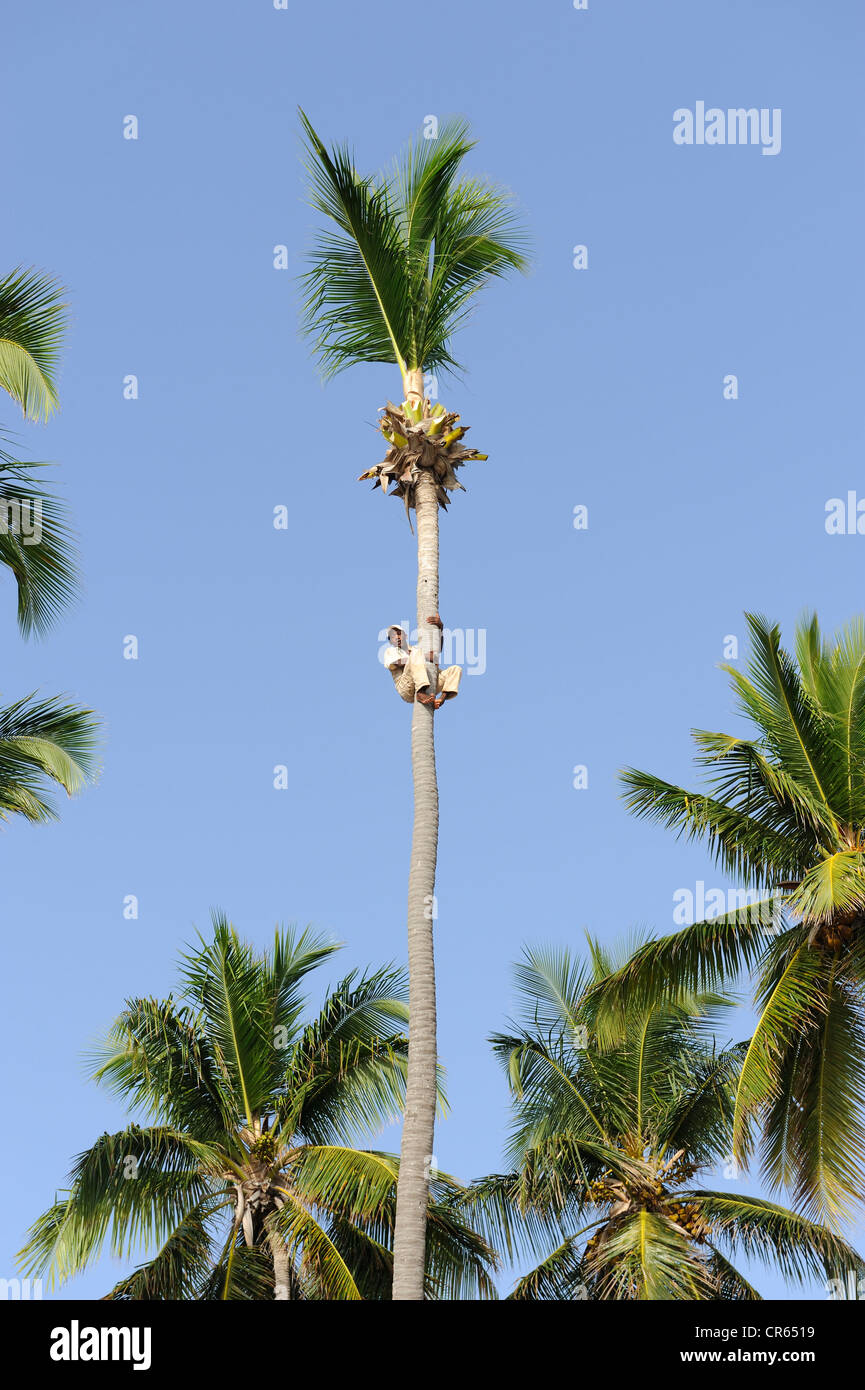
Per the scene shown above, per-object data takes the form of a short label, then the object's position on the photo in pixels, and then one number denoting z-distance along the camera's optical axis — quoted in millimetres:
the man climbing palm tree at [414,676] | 17625
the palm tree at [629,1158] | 20750
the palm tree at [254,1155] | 20109
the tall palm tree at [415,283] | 18906
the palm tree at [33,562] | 17828
